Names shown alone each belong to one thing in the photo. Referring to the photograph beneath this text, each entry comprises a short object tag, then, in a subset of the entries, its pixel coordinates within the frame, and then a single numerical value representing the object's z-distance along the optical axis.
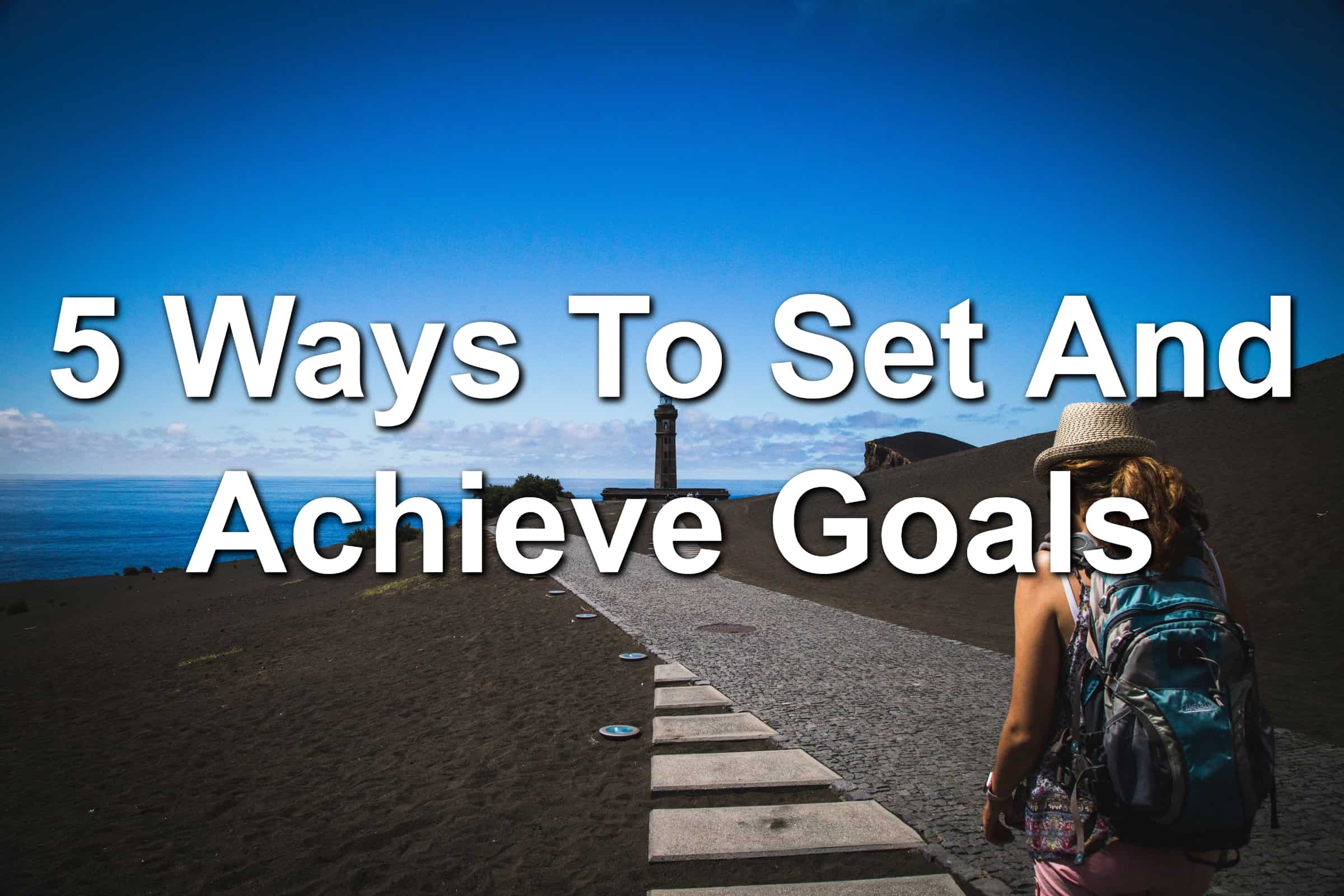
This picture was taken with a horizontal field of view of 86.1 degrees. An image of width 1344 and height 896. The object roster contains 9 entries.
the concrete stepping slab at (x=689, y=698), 6.65
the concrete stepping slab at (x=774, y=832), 4.01
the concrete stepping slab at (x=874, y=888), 3.53
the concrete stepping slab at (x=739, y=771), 4.86
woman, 1.70
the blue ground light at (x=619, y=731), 5.95
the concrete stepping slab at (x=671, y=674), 7.48
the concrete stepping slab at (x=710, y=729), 5.78
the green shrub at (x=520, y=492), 34.28
